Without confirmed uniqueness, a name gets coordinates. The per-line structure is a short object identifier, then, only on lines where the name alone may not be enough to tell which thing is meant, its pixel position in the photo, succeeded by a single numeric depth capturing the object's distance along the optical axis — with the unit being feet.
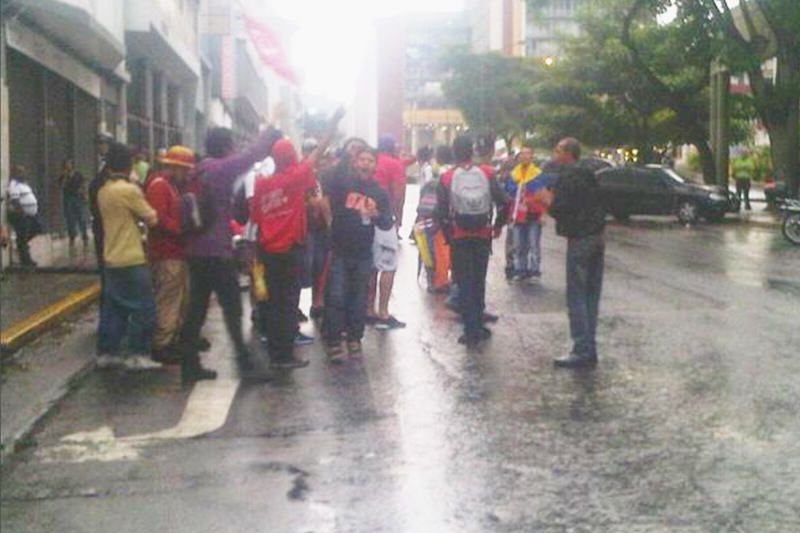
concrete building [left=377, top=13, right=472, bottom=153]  495.00
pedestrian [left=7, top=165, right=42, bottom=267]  67.41
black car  124.36
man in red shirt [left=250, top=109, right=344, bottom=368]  37.11
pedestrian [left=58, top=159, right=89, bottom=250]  85.51
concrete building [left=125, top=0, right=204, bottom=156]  104.12
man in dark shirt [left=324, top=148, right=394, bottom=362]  39.60
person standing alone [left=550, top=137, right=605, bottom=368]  38.19
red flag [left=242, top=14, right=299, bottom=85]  115.19
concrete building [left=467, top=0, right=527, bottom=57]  469.98
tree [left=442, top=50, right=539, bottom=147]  322.75
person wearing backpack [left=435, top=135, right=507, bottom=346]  42.24
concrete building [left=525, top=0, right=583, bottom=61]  459.03
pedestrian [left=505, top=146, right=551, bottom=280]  60.95
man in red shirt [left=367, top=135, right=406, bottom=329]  46.55
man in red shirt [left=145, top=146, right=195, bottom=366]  37.27
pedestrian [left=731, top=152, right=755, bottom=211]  143.64
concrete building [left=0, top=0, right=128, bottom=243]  70.72
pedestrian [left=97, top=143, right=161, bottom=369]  37.09
